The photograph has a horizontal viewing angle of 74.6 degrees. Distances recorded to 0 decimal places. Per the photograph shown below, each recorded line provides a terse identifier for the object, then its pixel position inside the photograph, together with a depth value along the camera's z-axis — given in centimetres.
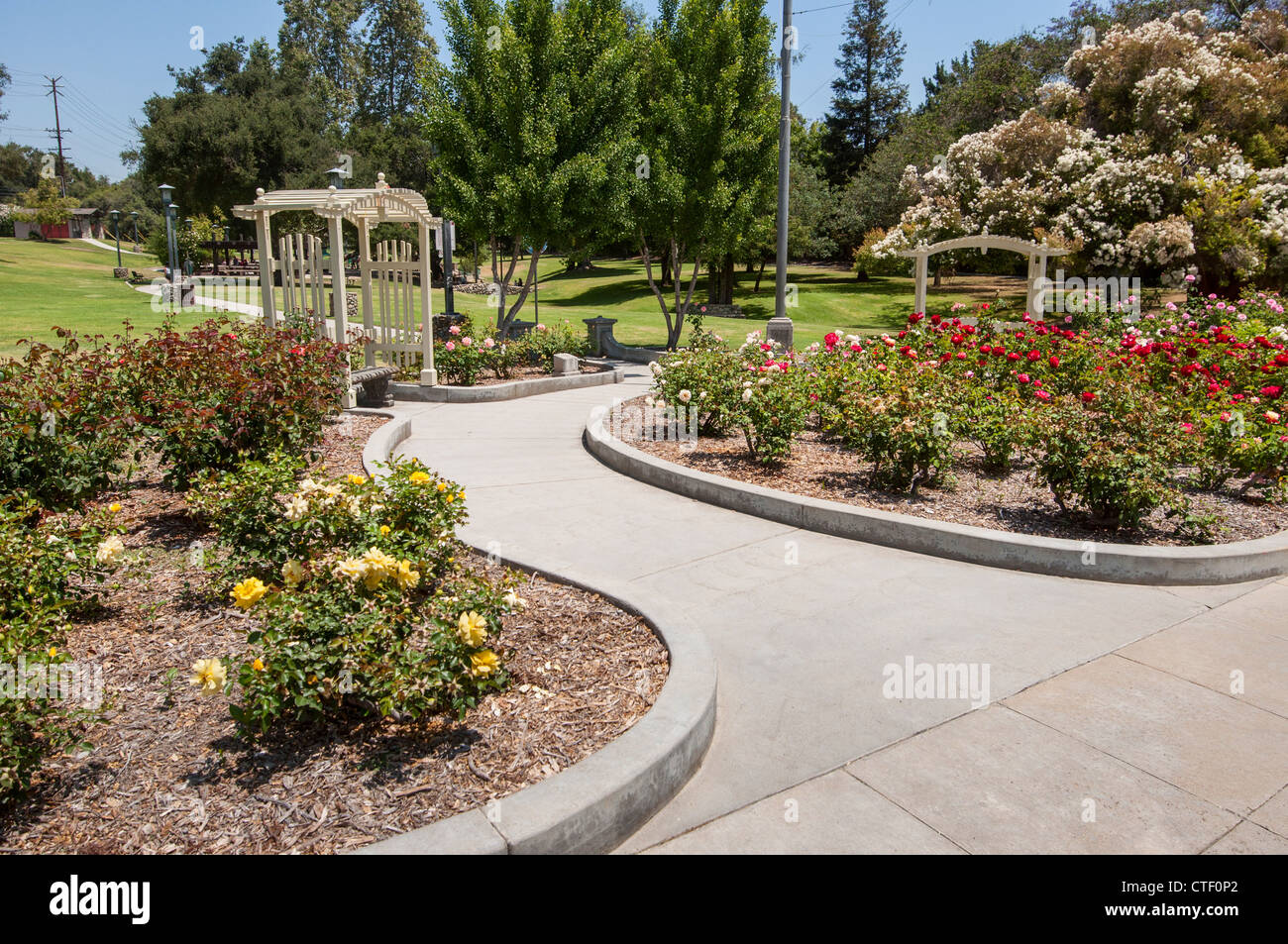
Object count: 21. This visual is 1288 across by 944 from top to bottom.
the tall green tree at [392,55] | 5984
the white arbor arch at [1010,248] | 1459
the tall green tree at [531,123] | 1570
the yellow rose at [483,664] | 299
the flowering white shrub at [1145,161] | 2011
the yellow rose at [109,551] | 389
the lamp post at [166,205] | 3172
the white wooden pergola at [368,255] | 1061
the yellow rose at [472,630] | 301
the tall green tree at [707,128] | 1702
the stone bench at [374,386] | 1044
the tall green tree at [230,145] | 4475
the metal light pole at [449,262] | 1554
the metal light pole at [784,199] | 1213
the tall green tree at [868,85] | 5412
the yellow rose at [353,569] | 330
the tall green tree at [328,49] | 6112
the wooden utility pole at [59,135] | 8850
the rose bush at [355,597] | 296
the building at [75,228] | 7272
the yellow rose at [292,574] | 333
